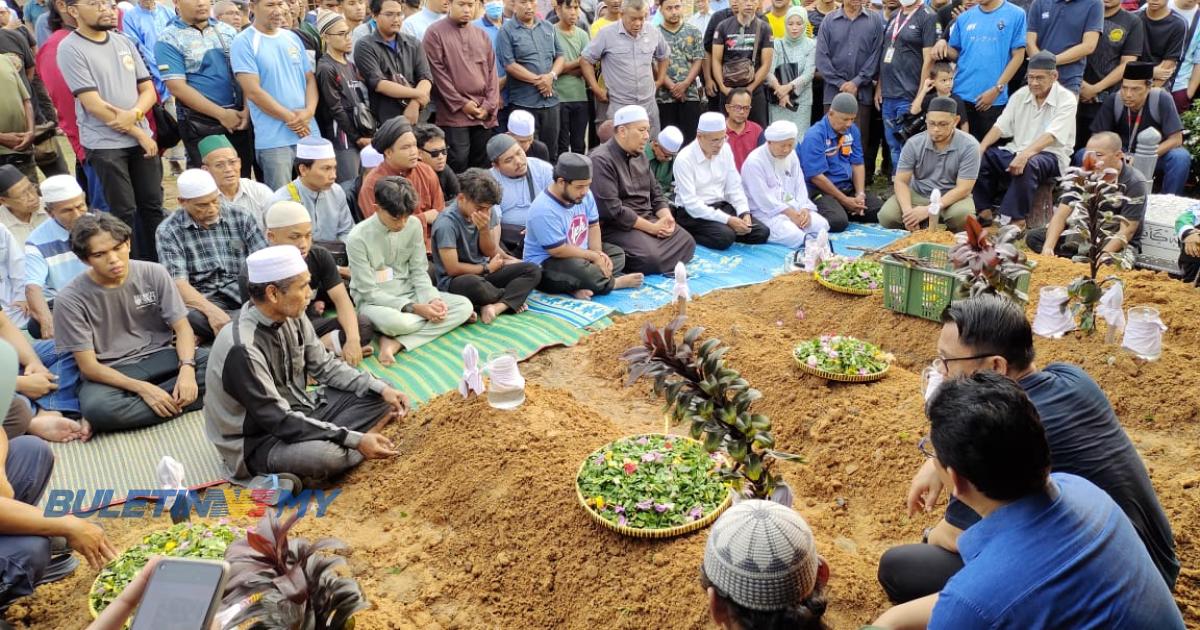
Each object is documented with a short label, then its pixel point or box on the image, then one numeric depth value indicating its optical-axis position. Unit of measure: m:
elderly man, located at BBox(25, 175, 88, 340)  5.50
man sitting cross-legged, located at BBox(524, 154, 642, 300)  6.67
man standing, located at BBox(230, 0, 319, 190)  6.89
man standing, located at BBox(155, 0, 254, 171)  6.87
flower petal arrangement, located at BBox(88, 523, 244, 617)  3.28
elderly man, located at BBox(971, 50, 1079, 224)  8.16
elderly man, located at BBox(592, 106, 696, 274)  7.48
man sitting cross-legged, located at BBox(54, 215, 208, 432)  4.84
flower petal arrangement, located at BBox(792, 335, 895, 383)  4.85
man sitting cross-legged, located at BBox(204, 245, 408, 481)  4.18
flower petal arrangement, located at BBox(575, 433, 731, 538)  3.52
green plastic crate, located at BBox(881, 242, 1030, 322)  5.55
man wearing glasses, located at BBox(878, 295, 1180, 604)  2.61
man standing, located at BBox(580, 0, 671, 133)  8.71
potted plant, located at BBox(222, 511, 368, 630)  2.32
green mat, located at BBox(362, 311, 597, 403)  5.60
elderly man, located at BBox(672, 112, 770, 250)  8.11
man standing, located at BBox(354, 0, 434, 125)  7.48
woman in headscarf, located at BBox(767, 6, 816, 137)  9.63
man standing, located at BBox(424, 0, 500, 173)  7.89
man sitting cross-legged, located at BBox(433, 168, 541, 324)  6.34
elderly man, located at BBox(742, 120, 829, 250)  8.25
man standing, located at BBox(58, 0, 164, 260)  6.30
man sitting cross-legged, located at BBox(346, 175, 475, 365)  5.84
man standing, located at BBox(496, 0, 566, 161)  8.46
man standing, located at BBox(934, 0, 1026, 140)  8.70
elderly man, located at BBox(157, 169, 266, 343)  5.59
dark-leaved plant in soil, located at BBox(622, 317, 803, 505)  2.97
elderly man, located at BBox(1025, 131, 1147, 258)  6.07
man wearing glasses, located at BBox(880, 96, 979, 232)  7.85
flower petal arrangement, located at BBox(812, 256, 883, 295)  6.24
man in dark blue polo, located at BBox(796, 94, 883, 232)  8.67
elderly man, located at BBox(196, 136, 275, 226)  5.97
